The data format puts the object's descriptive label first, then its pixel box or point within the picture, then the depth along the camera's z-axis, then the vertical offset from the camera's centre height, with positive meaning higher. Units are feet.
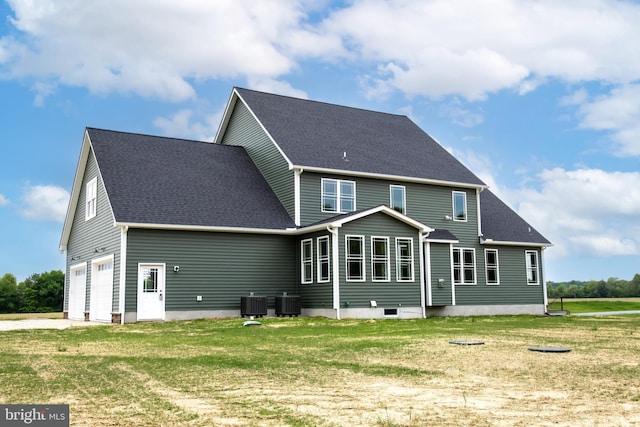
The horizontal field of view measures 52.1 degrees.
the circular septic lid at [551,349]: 39.27 -3.24
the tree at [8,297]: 185.26 +2.61
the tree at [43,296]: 183.11 +2.82
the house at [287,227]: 75.25 +9.16
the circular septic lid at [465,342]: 43.79 -3.04
